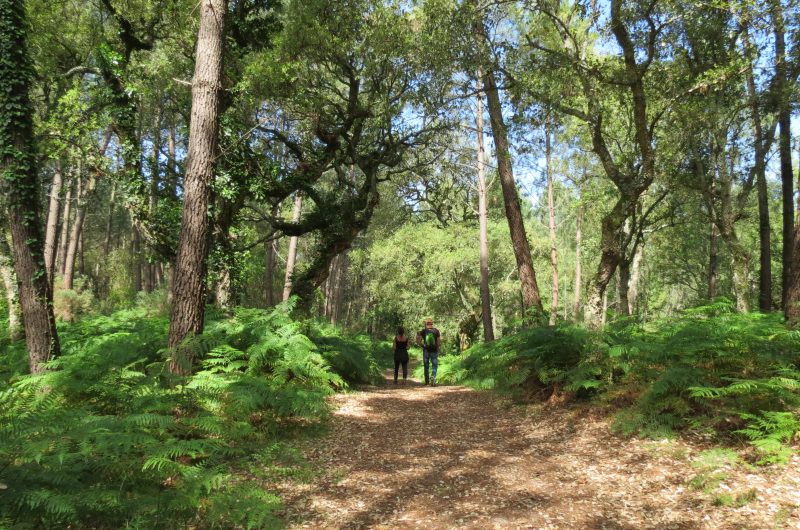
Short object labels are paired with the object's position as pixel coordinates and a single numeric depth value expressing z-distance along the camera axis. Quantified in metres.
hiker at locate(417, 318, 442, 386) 11.26
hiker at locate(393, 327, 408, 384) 11.80
